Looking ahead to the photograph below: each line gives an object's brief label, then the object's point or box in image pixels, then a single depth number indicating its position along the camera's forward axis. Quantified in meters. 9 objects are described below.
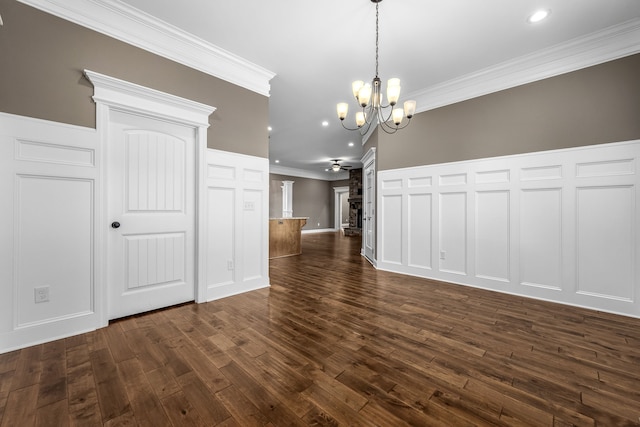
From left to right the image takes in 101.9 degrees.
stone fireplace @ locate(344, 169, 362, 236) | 10.86
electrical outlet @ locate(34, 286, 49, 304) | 2.07
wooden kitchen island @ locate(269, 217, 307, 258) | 6.08
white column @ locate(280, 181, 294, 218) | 11.83
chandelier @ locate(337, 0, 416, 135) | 2.33
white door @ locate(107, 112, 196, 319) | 2.49
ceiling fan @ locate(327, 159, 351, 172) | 10.00
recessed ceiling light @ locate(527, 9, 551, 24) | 2.43
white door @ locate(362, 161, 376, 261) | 5.24
